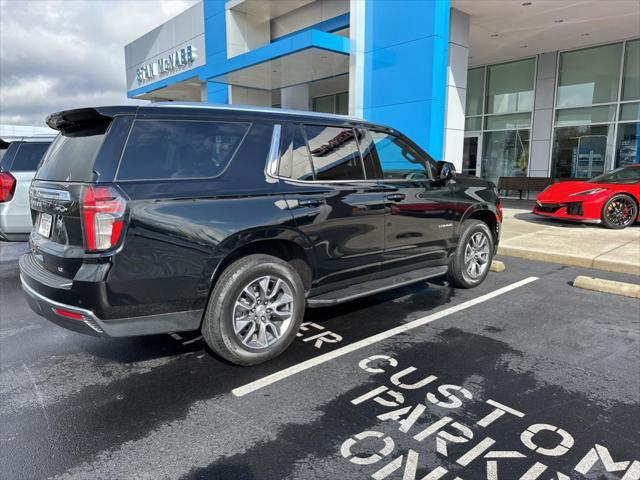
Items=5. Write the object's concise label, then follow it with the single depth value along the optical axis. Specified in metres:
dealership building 11.00
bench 15.60
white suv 6.61
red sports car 9.73
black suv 2.97
